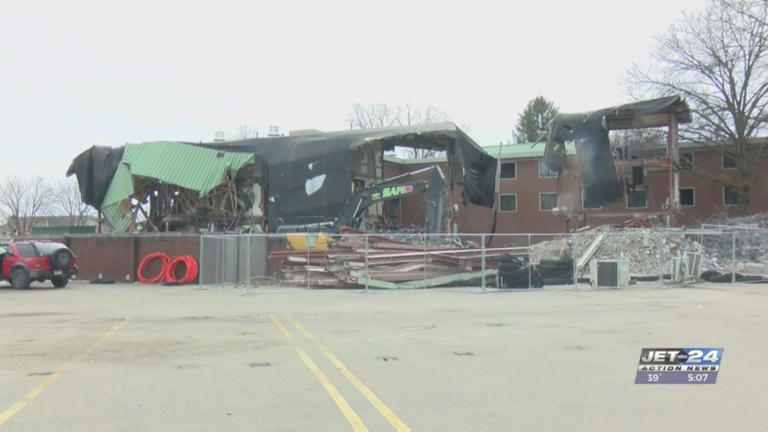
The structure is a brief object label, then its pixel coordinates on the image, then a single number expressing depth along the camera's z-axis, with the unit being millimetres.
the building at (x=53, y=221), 77000
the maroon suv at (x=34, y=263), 22562
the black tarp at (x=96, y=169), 31719
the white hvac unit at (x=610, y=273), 19844
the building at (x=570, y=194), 33500
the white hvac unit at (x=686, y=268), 20781
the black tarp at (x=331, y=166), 28203
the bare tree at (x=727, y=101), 33125
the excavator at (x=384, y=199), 22500
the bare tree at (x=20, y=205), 73688
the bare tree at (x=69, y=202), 79438
